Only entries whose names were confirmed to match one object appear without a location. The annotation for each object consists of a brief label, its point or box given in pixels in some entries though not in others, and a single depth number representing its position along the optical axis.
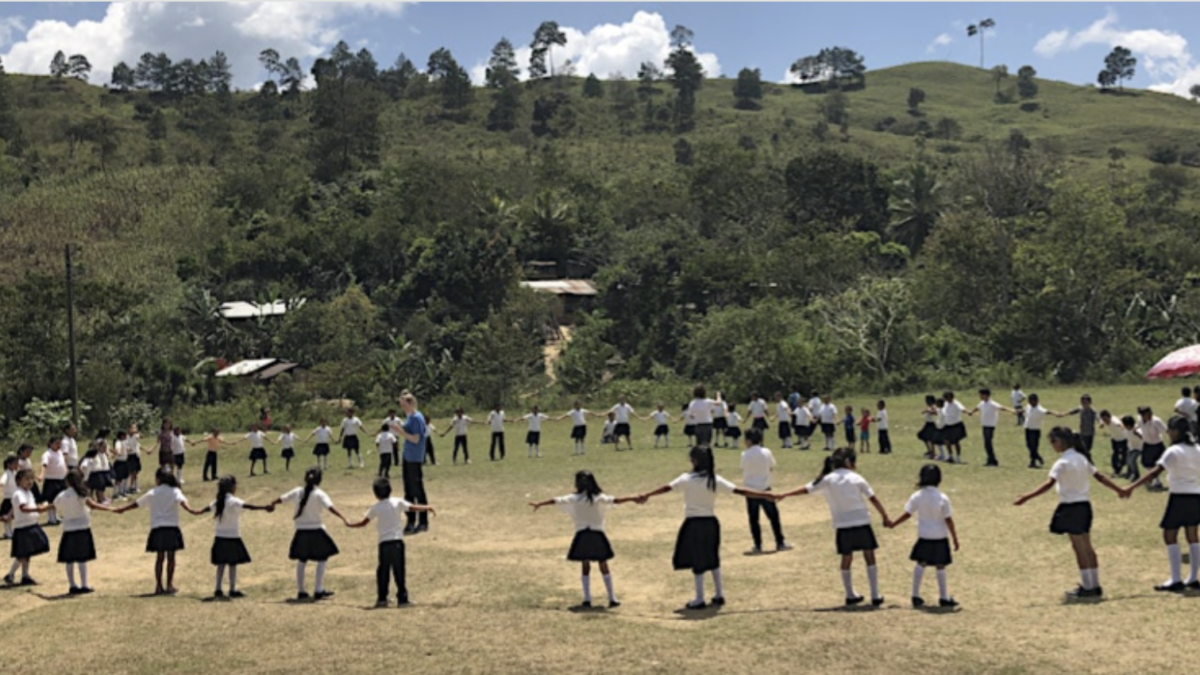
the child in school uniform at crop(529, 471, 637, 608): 11.90
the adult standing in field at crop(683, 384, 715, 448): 24.36
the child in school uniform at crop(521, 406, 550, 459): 29.08
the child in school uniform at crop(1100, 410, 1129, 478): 20.89
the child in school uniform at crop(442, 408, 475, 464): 28.61
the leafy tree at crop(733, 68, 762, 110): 158.12
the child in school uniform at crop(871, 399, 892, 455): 26.55
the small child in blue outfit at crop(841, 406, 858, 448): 27.72
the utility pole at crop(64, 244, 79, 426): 35.34
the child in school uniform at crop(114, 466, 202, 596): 13.52
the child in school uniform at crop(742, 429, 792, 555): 13.80
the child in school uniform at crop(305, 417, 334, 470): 28.67
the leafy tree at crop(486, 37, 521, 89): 148.50
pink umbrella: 20.83
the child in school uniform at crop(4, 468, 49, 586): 14.30
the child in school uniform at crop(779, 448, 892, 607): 11.42
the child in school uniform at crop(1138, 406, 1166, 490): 19.02
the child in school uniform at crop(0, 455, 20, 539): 16.53
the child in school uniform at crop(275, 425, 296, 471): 28.58
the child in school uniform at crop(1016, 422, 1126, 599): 11.48
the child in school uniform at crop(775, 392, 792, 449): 28.66
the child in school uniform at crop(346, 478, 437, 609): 12.45
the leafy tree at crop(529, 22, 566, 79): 167.00
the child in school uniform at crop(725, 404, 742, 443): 29.47
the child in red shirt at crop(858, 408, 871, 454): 27.02
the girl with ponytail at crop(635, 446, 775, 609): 11.59
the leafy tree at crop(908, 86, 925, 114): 159.38
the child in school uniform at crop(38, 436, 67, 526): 19.39
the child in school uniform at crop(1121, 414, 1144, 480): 19.88
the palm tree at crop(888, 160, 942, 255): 76.31
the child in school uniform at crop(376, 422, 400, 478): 24.86
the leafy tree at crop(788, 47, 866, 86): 183.50
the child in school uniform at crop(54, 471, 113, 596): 13.69
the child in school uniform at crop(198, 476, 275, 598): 13.15
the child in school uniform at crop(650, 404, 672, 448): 29.72
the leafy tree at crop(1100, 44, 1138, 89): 161.16
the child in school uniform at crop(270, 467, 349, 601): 12.96
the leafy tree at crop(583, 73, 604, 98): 152.00
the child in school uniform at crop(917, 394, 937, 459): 24.52
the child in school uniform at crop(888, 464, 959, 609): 11.17
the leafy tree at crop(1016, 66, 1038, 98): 160.62
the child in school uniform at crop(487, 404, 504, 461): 29.27
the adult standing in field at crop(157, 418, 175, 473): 22.88
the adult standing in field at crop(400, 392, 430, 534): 17.11
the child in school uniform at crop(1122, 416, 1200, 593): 11.41
